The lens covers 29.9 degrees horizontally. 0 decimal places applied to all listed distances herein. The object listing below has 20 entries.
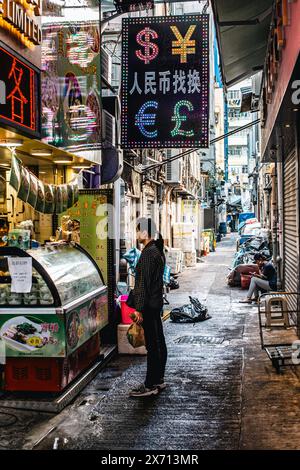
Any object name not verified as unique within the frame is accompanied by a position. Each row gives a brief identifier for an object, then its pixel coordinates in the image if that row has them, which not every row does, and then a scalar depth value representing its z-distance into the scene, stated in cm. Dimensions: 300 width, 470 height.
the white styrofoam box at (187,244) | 2736
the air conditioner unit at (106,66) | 1261
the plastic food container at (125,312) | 967
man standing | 725
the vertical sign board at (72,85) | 830
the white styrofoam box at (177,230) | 2707
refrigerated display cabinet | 677
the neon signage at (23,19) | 650
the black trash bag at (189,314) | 1288
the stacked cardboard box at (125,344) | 955
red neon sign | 644
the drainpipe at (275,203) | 1499
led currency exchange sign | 1136
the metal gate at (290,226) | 1098
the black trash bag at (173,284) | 1909
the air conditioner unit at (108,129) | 1114
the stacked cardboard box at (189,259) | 2750
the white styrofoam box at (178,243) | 2721
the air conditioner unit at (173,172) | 2617
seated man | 1448
